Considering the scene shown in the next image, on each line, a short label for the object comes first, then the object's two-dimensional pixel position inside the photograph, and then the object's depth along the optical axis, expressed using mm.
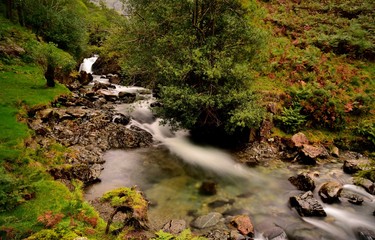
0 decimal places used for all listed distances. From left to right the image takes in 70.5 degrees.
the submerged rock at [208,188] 11012
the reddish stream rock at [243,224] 8477
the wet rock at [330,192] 10461
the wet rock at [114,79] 30722
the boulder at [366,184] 10969
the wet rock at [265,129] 15630
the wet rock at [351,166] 12797
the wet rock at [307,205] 9562
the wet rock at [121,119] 17170
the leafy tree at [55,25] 26844
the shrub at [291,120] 15906
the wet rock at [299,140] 14891
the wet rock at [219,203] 10039
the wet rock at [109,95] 22420
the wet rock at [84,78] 27188
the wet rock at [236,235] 8055
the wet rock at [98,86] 24930
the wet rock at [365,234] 8477
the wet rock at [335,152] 14839
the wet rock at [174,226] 8235
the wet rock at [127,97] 22781
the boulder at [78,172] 9388
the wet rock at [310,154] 13902
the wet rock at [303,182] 11336
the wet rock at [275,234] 8404
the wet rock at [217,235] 8041
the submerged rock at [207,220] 8781
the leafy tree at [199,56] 13570
